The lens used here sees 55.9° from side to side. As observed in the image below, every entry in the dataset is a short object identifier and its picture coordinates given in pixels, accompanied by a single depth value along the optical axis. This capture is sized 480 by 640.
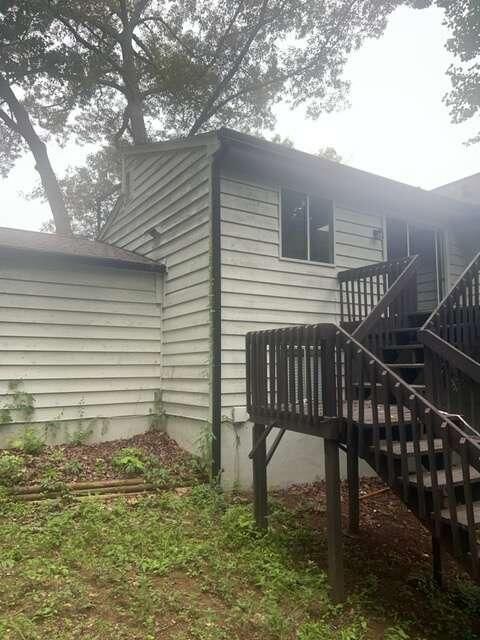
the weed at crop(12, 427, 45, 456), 5.88
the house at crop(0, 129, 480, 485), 6.30
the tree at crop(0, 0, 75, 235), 13.09
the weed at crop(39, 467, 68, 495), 5.15
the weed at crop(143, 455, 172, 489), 5.67
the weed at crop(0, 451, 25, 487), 5.14
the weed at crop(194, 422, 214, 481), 5.99
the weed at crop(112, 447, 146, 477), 5.77
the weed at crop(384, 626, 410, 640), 3.22
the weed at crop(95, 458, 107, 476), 5.73
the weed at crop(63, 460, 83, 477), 5.58
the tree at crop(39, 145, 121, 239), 19.50
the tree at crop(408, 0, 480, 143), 13.17
